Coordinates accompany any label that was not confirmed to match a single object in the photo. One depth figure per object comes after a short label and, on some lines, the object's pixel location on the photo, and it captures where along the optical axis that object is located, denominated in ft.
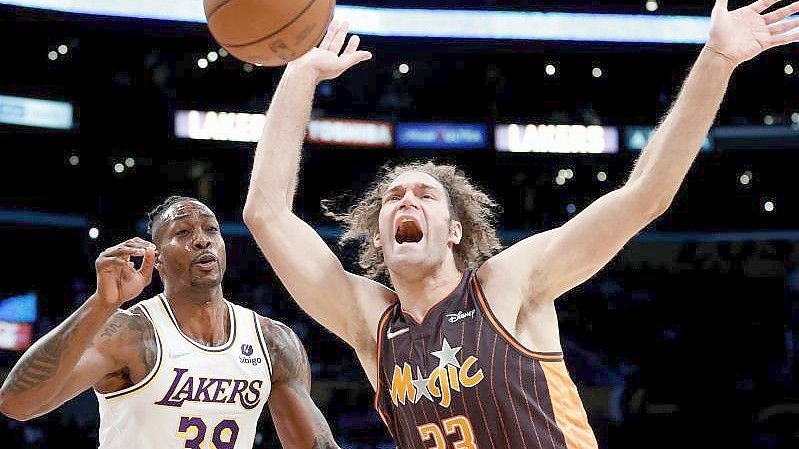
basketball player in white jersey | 11.91
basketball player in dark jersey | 9.56
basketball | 11.67
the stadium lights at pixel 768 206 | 60.54
